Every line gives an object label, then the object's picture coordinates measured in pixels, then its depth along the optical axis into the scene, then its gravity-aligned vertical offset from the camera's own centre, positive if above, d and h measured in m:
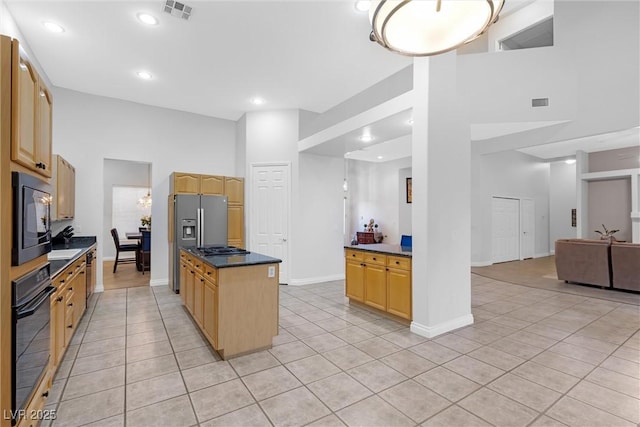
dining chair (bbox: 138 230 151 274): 6.61 -0.76
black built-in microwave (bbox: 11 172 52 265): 1.50 -0.01
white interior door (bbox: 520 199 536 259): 9.46 -0.40
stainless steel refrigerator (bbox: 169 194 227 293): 5.23 -0.13
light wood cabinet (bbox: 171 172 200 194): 5.41 +0.60
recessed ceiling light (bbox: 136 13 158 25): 3.24 +2.13
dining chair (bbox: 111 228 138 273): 7.09 -0.71
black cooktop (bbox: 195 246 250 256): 3.50 -0.41
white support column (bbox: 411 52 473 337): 3.29 +0.16
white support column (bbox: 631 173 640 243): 7.82 +0.25
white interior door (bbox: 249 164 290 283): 5.85 +0.08
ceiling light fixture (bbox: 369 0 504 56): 1.69 +1.13
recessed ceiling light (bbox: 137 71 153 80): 4.50 +2.12
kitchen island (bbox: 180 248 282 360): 2.77 -0.82
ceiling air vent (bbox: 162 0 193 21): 3.06 +2.13
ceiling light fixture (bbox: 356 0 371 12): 3.03 +2.13
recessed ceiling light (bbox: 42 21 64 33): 3.39 +2.14
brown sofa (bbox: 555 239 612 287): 5.60 -0.87
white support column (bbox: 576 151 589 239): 8.30 +0.57
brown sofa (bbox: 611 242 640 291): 5.24 -0.87
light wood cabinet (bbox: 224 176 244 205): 5.93 +0.52
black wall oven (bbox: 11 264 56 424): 1.49 -0.65
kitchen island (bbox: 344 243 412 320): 3.60 -0.80
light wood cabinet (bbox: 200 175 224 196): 5.65 +0.60
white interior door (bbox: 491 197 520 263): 8.66 -0.38
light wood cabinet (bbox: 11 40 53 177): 1.49 +0.57
